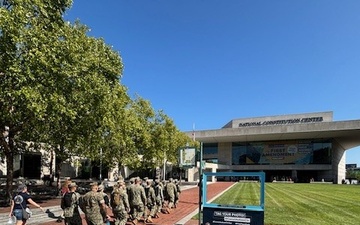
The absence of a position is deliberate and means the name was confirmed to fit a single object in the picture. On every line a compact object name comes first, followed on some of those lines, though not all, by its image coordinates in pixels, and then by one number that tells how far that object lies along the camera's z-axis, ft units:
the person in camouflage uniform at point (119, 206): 34.86
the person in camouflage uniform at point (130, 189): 40.56
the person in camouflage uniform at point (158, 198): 47.21
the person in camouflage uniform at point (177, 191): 57.82
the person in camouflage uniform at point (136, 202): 40.16
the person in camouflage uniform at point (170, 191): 54.24
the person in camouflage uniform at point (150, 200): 44.57
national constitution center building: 248.11
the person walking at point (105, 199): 28.53
